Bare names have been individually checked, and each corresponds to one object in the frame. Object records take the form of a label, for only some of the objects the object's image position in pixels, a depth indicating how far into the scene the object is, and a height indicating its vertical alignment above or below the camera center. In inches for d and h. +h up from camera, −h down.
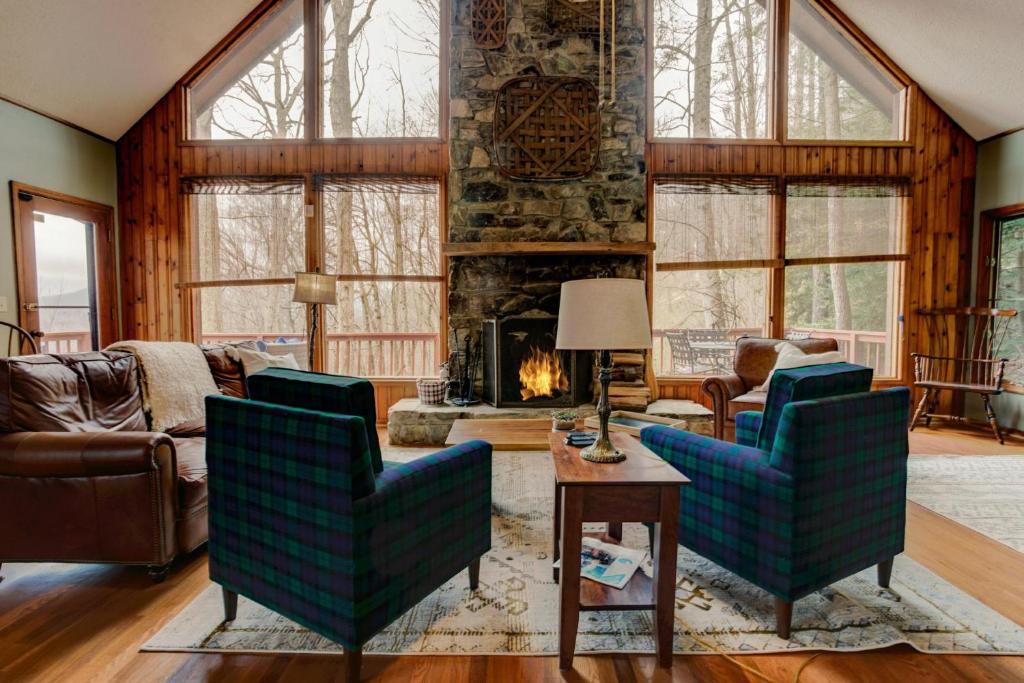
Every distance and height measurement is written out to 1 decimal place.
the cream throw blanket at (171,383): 107.3 -14.3
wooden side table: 61.2 -23.9
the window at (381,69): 191.2 +93.1
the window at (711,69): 191.9 +93.5
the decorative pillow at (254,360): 129.7 -10.9
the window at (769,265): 191.8 +19.8
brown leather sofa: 78.2 -27.1
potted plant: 101.1 -20.6
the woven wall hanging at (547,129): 173.5 +64.1
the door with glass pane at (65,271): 158.4 +15.6
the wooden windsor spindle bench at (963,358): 169.3 -14.0
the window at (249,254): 192.1 +23.8
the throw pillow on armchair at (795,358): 140.2 -11.2
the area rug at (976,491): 105.2 -41.3
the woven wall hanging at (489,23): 172.9 +99.0
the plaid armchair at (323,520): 55.1 -23.6
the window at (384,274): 191.2 +16.4
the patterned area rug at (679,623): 66.7 -42.3
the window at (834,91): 193.0 +85.5
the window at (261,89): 192.9 +86.1
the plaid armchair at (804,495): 64.5 -23.8
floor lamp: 155.9 +8.9
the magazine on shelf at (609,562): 73.4 -36.8
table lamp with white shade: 64.5 +0.2
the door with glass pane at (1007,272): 177.5 +16.5
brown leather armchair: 146.6 -19.0
